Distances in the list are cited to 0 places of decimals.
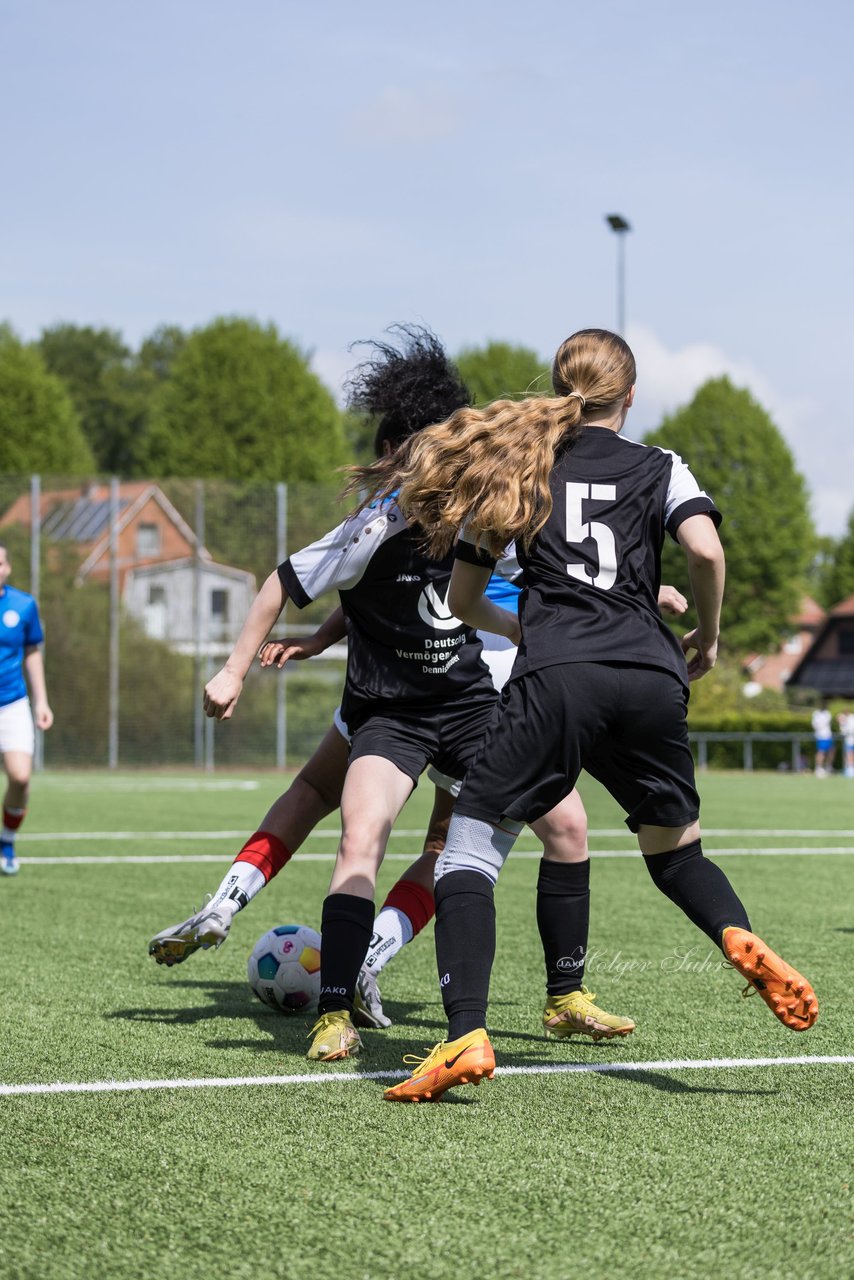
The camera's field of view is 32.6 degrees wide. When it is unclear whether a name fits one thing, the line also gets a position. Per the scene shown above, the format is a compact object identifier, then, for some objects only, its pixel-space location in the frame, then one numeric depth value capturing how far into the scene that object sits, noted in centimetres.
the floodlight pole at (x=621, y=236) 3994
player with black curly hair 427
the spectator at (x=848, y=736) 3562
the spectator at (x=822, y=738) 3644
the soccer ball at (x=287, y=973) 490
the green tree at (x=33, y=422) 5519
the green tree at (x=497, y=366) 6081
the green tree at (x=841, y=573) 7875
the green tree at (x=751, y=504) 5703
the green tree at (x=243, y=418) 5475
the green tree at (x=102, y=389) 6644
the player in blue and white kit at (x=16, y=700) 958
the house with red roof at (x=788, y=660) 9056
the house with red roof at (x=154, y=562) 3198
